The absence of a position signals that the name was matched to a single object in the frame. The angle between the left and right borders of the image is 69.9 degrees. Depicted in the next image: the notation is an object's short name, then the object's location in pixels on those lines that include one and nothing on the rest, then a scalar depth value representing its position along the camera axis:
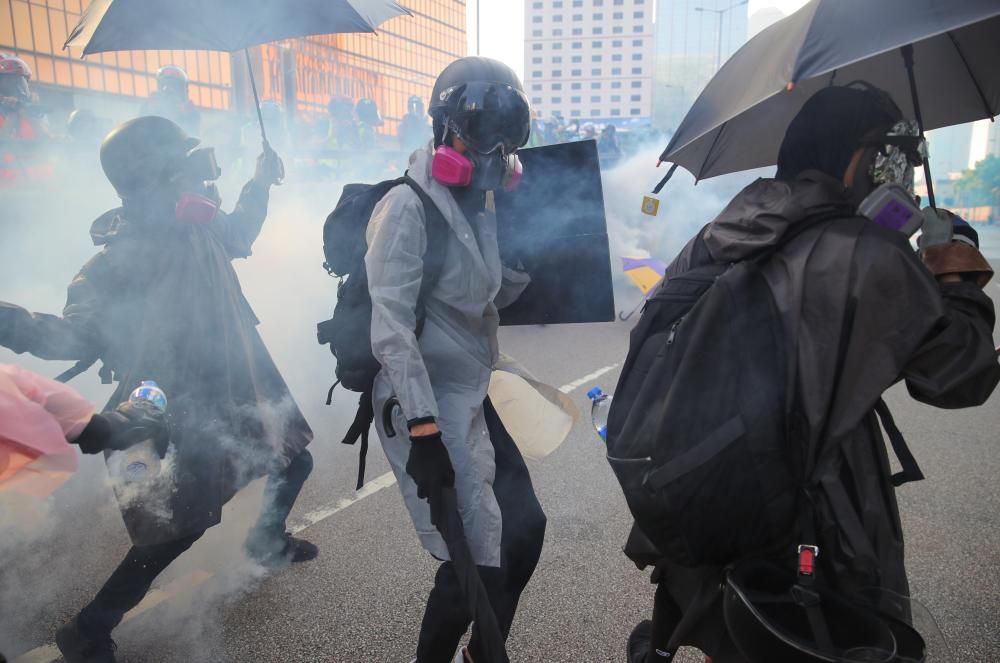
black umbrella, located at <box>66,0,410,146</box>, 2.84
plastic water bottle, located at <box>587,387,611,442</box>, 2.19
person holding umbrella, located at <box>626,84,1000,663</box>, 1.36
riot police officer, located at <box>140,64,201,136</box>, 4.55
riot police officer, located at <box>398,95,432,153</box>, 11.41
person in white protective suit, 1.82
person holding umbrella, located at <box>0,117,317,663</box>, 2.40
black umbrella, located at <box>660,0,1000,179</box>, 1.57
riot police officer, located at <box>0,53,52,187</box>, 4.89
